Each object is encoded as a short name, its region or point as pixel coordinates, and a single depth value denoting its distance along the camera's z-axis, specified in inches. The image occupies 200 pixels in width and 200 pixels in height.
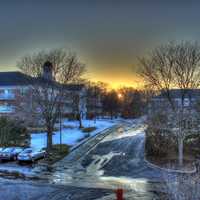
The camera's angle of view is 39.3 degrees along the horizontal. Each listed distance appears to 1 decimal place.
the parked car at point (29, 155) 1118.0
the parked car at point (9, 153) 1170.0
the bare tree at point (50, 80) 1336.1
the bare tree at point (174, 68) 1253.7
